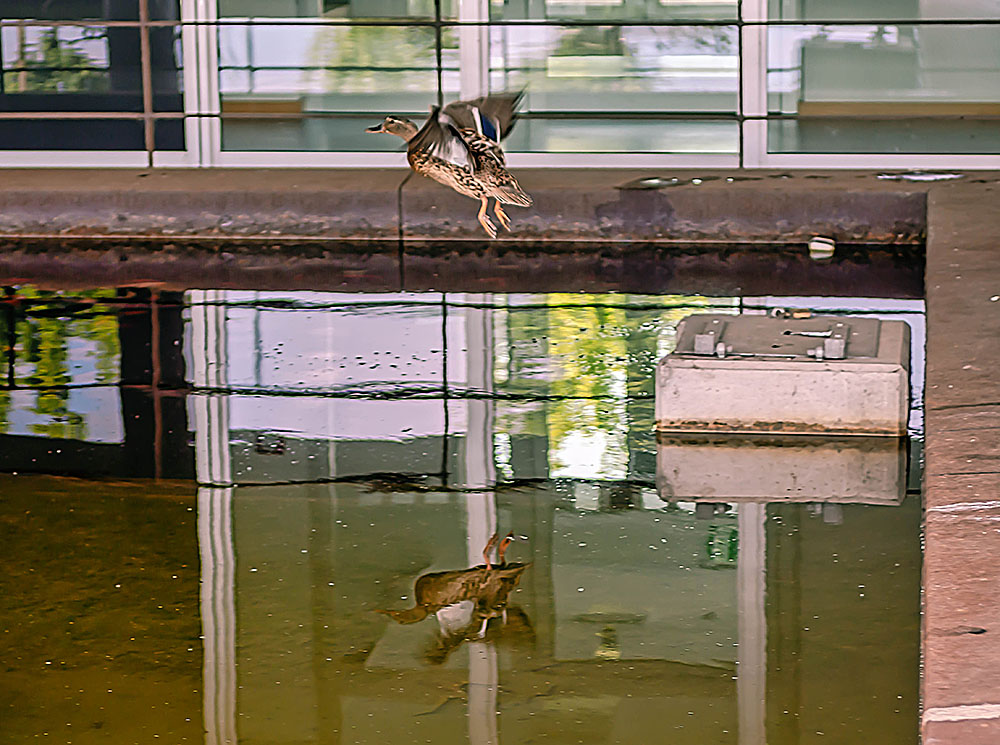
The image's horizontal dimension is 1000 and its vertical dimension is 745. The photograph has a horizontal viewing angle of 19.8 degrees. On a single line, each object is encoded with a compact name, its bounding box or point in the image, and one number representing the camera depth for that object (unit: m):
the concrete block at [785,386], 5.33
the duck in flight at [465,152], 7.32
